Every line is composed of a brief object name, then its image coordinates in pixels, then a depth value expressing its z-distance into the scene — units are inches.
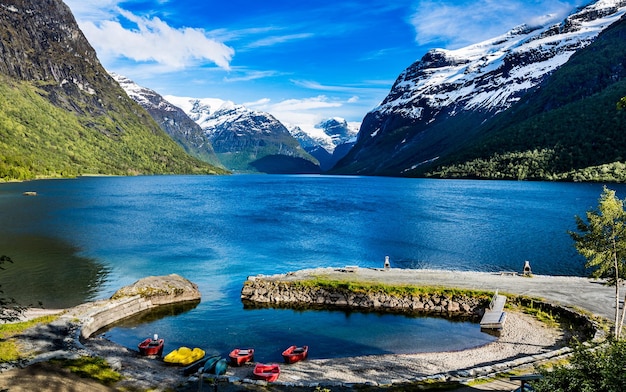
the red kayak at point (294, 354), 1427.2
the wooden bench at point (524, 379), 826.8
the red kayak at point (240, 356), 1353.3
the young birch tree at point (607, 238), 1310.3
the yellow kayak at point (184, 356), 1332.4
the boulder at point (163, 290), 2005.4
